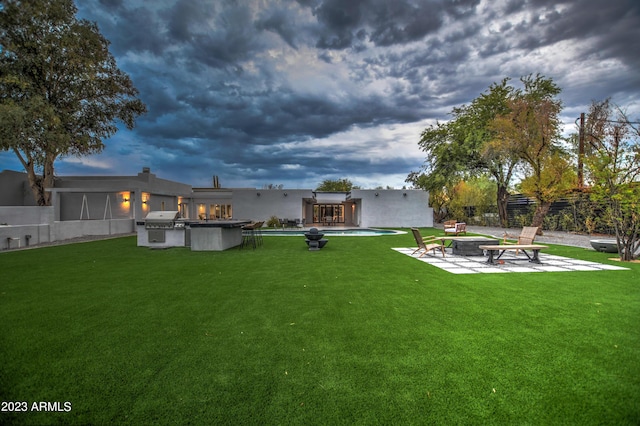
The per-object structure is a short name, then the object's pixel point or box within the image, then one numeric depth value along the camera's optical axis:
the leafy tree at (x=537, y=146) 14.12
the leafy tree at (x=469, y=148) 20.70
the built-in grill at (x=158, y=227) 11.10
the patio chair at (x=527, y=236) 8.22
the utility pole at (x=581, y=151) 14.98
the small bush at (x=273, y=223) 22.34
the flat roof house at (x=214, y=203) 18.39
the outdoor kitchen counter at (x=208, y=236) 10.47
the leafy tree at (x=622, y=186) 7.94
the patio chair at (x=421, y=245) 8.60
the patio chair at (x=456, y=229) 14.00
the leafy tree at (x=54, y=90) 13.44
